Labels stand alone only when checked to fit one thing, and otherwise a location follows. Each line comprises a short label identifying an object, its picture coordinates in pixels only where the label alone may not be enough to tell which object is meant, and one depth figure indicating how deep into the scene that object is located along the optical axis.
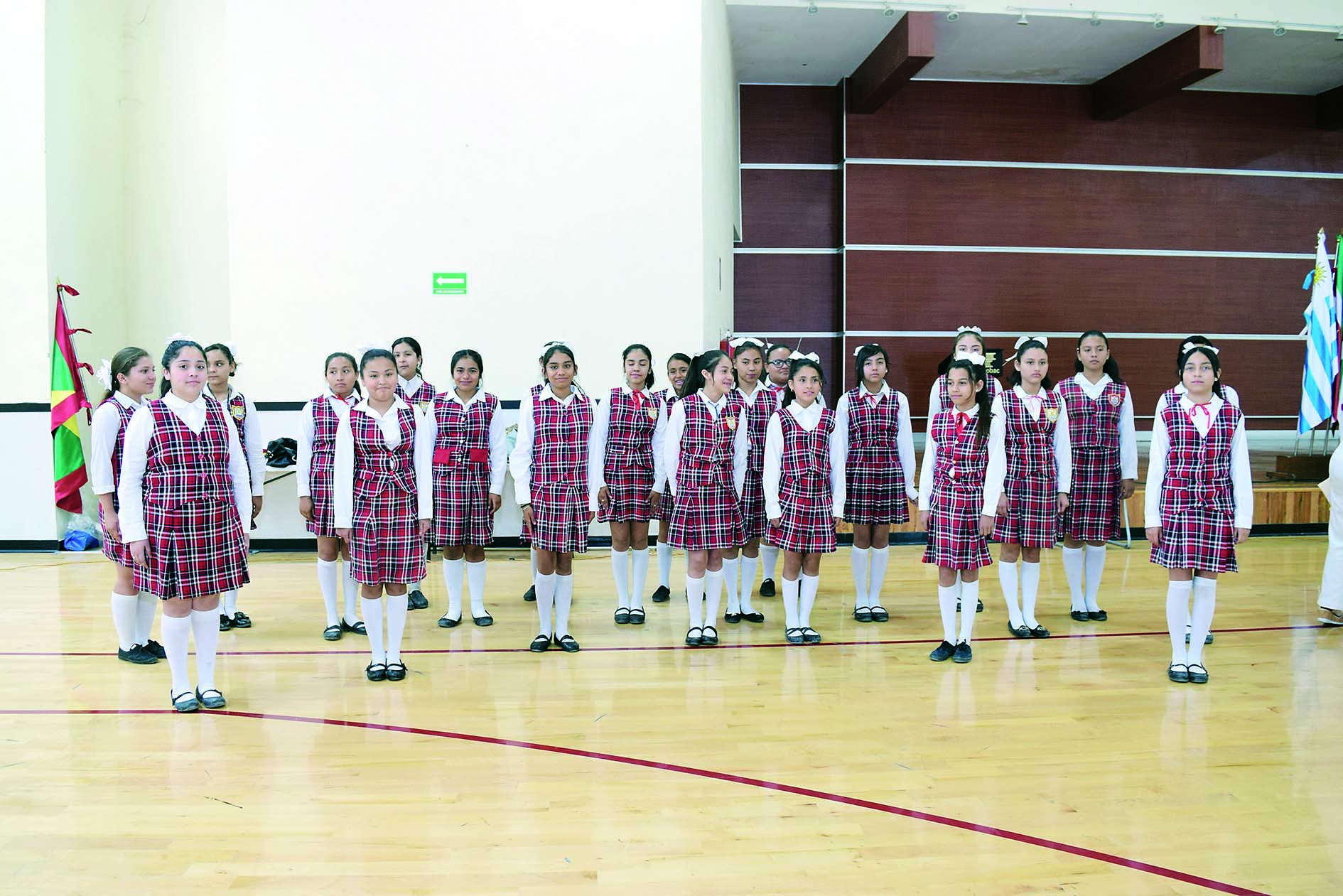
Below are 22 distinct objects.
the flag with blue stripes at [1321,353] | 6.22
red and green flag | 5.98
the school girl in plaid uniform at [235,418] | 4.25
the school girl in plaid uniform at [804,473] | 3.98
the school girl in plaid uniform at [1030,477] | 4.23
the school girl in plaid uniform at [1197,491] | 3.45
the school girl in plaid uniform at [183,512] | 3.10
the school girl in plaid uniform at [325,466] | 4.20
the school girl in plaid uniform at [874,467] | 4.62
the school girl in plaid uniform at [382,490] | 3.43
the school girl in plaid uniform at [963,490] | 3.70
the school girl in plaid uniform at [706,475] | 4.00
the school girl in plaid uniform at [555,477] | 3.89
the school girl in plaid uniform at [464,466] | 4.49
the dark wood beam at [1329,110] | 8.52
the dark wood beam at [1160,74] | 7.14
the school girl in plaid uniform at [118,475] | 3.37
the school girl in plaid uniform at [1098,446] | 4.45
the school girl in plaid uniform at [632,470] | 4.53
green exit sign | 6.38
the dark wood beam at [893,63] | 6.93
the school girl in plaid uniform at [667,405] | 4.77
